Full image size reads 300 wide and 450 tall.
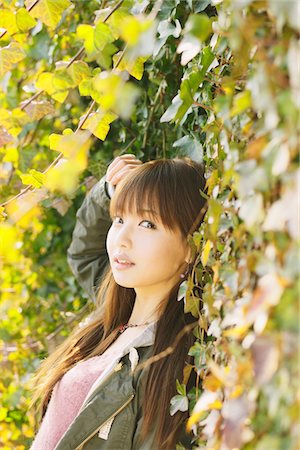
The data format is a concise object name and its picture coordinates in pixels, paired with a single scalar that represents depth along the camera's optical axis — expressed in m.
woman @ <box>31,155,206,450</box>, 1.52
